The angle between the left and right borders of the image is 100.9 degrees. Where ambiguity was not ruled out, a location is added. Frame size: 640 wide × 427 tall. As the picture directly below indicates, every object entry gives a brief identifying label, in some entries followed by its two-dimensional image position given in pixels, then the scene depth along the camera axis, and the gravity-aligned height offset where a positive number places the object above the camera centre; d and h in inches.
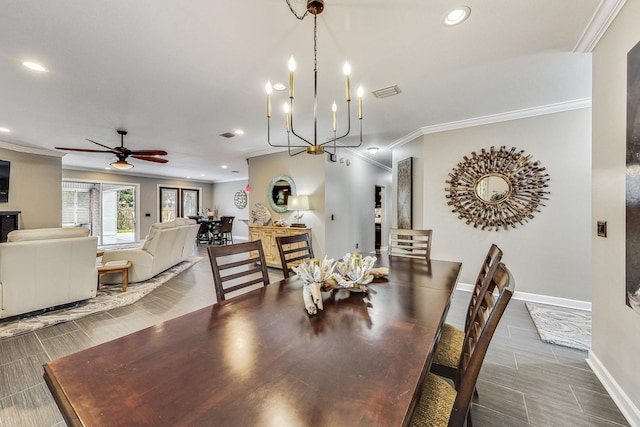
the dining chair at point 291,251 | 79.9 -11.4
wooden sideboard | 201.3 -17.7
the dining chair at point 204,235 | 355.3 -29.9
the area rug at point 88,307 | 108.1 -46.0
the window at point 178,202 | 390.9 +16.9
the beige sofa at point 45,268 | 108.8 -24.7
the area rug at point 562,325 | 97.8 -46.5
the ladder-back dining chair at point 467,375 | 33.0 -22.2
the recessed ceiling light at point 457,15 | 69.1 +53.7
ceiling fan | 168.2 +38.5
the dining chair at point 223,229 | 350.3 -21.0
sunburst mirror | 138.3 +14.3
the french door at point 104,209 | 329.4 +5.5
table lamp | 199.9 +8.0
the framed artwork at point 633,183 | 58.8 +7.3
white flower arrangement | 58.9 -13.9
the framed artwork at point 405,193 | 181.6 +14.6
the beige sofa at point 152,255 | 165.6 -26.9
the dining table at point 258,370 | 25.9 -19.4
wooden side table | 146.8 -31.7
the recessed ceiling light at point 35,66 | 93.6 +53.0
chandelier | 59.5 +50.2
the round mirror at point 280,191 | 221.0 +18.8
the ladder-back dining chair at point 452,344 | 53.9 -30.2
